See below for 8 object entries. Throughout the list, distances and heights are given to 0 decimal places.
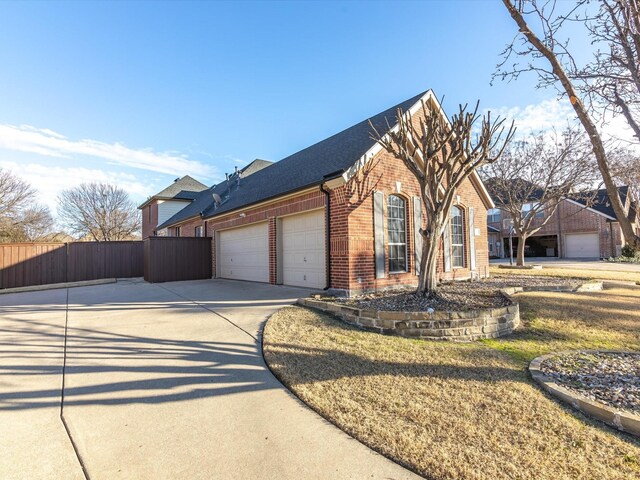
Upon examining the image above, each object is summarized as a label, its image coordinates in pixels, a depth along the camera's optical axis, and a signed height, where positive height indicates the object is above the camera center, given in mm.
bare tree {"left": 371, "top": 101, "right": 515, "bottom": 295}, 6582 +1759
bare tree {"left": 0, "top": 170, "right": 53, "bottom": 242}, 22859 +3524
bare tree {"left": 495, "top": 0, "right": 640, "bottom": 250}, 3037 +2261
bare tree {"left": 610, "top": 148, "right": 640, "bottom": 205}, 14871 +3743
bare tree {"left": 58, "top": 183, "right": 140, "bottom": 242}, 31172 +4275
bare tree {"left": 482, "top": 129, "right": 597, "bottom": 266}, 16531 +4001
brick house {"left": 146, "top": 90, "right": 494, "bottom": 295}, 8023 +854
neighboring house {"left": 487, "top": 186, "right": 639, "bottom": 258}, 26844 +1001
